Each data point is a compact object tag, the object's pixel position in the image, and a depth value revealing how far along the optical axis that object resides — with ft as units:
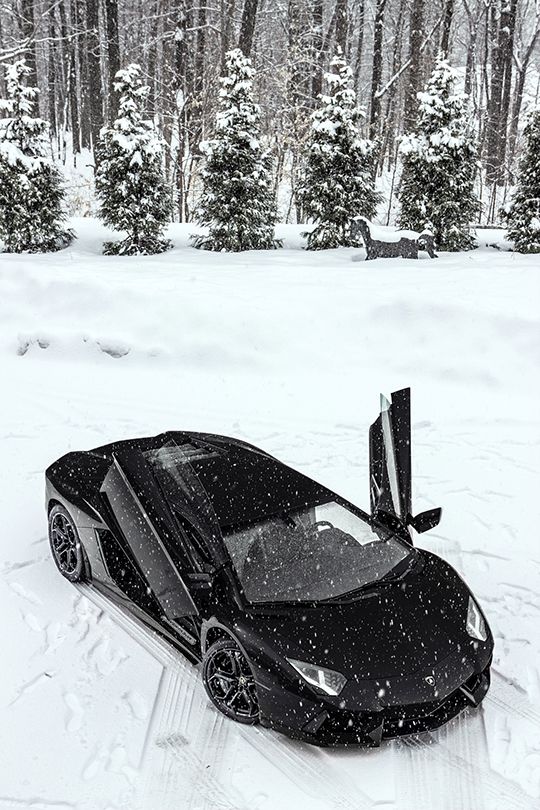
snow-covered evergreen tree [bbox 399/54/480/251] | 51.19
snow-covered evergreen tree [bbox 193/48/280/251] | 48.93
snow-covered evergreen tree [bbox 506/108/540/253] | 48.93
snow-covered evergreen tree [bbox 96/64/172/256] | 48.57
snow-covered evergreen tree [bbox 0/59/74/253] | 47.73
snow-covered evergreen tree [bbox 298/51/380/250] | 50.39
